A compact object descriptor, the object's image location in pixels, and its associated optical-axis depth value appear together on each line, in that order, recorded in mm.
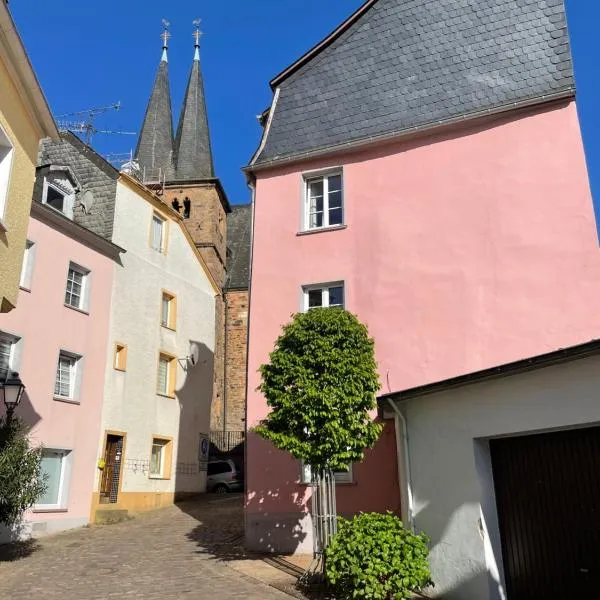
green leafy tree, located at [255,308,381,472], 9328
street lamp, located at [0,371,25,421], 11406
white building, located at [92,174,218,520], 18781
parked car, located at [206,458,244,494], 25062
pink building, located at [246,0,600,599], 11430
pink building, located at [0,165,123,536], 15844
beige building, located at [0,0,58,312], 8594
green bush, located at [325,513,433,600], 7730
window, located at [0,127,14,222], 8766
